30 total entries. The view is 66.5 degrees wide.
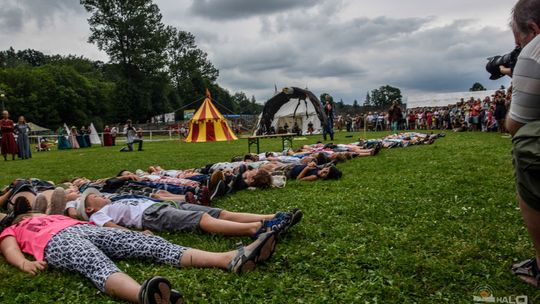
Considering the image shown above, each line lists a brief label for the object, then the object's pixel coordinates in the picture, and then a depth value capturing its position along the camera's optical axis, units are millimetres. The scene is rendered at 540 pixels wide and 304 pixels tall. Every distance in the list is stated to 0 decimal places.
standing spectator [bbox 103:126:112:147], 28472
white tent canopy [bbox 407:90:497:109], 29609
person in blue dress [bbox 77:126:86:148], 29203
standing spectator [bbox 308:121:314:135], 33000
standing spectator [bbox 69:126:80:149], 28705
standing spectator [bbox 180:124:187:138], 37181
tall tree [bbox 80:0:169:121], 49562
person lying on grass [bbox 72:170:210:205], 5438
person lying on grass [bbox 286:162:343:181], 7414
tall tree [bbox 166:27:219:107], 75375
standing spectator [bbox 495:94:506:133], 17938
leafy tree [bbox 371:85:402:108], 93688
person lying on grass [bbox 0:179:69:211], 4488
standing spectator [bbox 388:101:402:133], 22859
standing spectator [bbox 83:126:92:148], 29502
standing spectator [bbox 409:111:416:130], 31916
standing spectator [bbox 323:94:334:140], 20844
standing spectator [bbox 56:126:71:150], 28156
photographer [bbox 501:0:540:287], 2316
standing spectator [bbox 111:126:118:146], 28788
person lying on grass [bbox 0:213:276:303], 3020
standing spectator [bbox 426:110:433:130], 30625
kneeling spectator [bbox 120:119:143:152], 20391
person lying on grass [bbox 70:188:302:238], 3891
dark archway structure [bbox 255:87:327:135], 26234
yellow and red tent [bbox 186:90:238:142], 26391
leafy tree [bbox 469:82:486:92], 65100
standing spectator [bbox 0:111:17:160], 17156
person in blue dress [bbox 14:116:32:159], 17500
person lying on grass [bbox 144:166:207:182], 6887
